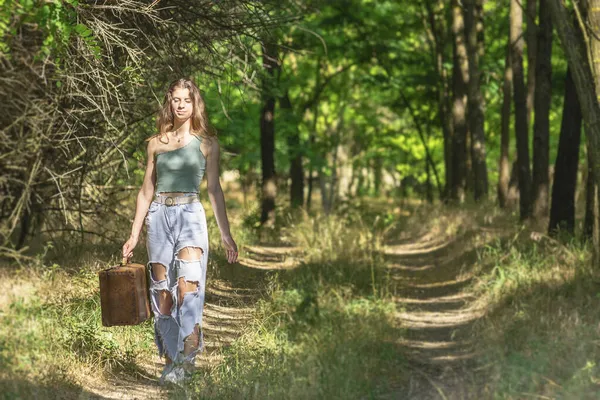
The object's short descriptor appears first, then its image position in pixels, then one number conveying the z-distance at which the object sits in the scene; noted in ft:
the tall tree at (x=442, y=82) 157.79
